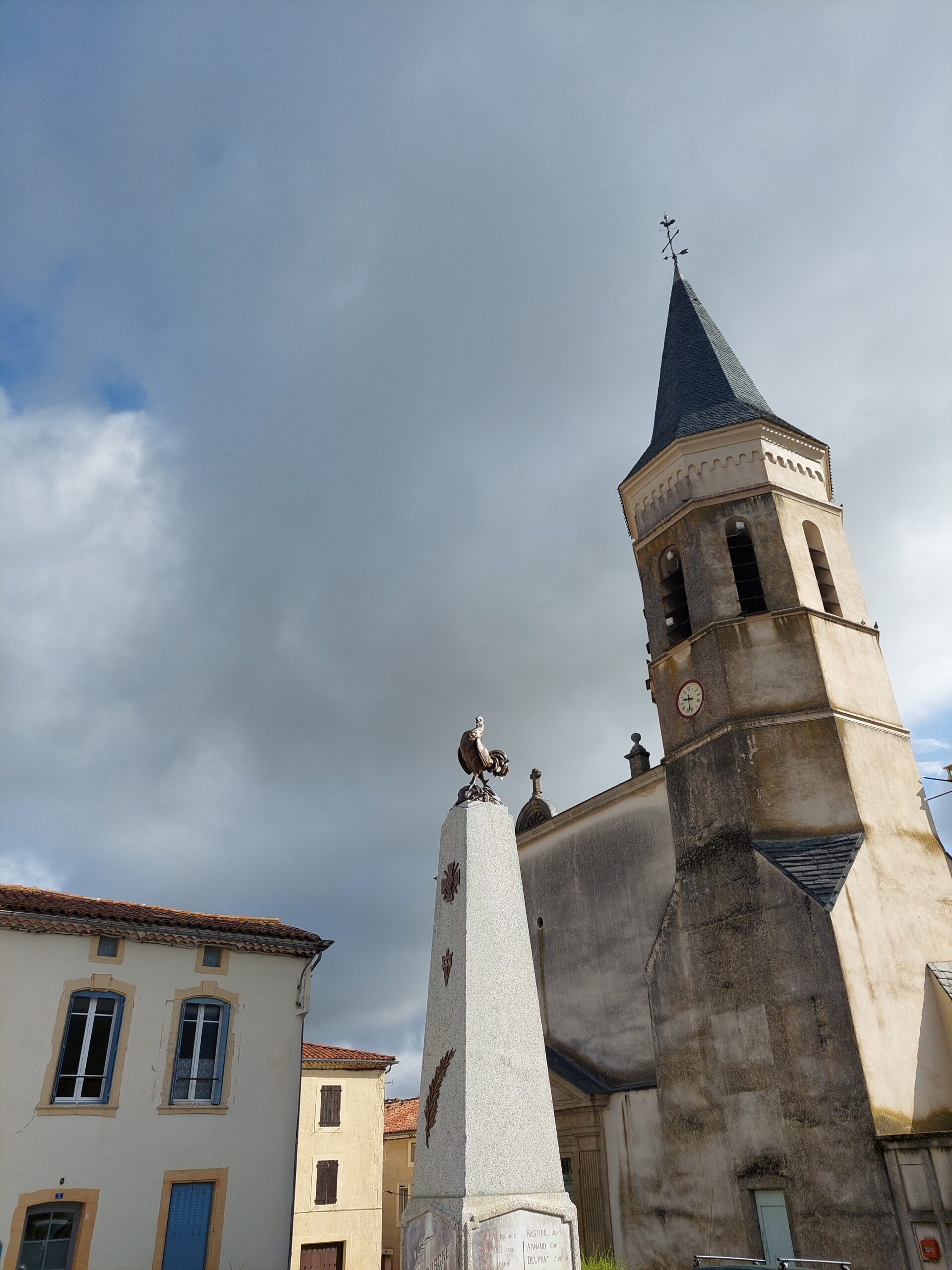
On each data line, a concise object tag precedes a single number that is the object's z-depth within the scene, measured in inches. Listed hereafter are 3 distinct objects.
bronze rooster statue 299.6
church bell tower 386.9
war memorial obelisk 214.2
